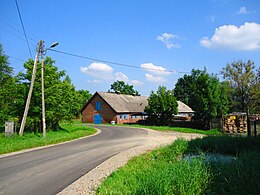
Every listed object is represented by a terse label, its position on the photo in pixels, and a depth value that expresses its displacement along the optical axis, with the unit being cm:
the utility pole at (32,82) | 1864
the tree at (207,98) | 3067
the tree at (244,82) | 3182
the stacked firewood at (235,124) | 2872
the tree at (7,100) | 2345
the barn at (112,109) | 4484
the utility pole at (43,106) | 1925
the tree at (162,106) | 3711
